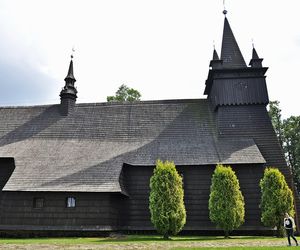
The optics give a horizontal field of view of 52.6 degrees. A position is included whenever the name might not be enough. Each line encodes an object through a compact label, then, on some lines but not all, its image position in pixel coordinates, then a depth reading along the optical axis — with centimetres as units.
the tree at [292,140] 3959
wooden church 1766
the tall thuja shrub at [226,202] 1642
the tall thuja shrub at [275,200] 1650
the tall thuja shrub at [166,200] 1549
